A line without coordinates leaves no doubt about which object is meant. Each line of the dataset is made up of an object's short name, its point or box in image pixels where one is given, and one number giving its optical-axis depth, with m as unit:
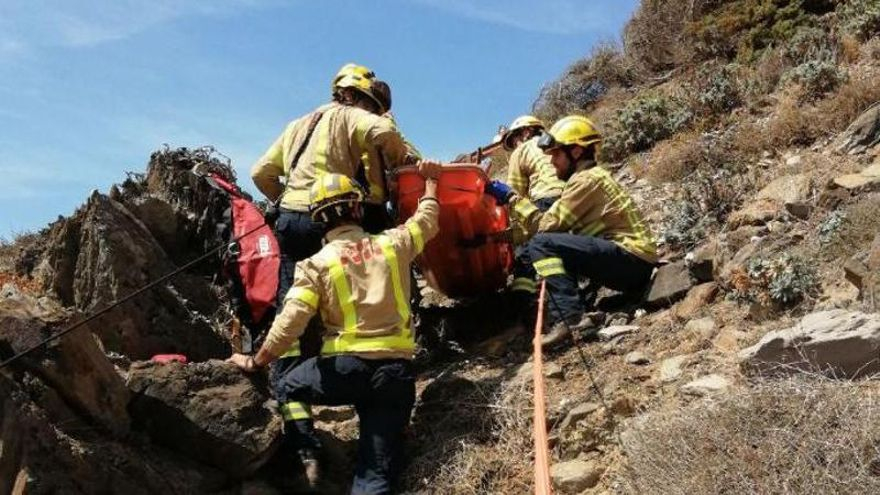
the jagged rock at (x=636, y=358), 5.14
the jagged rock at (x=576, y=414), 4.61
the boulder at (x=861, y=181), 6.18
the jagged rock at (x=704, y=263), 5.95
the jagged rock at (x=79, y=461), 4.09
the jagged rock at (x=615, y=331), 5.64
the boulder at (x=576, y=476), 4.20
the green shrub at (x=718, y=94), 9.84
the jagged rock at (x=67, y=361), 4.34
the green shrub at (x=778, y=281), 5.09
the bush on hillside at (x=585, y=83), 13.65
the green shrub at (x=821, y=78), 8.64
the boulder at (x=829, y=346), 4.03
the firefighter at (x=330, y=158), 5.68
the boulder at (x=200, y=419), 4.80
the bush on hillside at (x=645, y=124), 9.98
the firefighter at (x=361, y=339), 4.68
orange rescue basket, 5.95
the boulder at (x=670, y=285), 5.96
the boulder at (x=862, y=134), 7.07
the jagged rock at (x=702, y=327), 5.19
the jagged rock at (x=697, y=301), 5.60
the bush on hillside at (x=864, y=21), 10.02
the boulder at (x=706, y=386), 4.37
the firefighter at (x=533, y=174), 7.32
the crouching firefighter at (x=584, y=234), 6.03
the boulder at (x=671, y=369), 4.78
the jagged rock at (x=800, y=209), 6.34
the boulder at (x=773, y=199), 6.62
